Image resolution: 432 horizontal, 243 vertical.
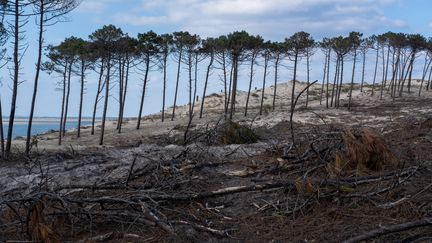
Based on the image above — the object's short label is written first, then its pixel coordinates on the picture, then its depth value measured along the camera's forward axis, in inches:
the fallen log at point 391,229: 198.1
